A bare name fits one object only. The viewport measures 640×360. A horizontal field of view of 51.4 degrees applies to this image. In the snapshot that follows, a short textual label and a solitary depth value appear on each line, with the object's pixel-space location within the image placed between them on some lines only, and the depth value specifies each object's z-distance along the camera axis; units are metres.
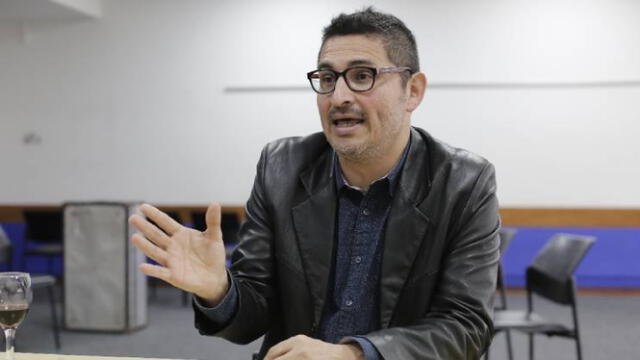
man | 1.55
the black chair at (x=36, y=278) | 4.25
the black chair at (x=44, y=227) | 6.59
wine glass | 1.34
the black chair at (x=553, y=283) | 3.21
